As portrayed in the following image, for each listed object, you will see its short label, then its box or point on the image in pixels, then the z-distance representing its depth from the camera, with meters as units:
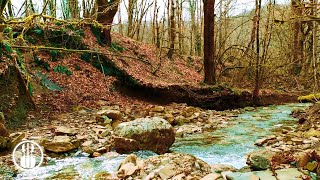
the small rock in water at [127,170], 4.31
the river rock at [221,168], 4.42
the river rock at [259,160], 4.14
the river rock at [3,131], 5.65
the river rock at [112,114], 8.62
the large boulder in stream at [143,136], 5.98
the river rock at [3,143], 5.35
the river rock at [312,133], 6.38
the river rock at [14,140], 5.53
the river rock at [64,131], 6.80
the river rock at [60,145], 5.77
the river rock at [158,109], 10.18
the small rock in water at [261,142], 6.53
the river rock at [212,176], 3.72
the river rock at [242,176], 3.55
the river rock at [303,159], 3.97
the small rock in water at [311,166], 3.83
